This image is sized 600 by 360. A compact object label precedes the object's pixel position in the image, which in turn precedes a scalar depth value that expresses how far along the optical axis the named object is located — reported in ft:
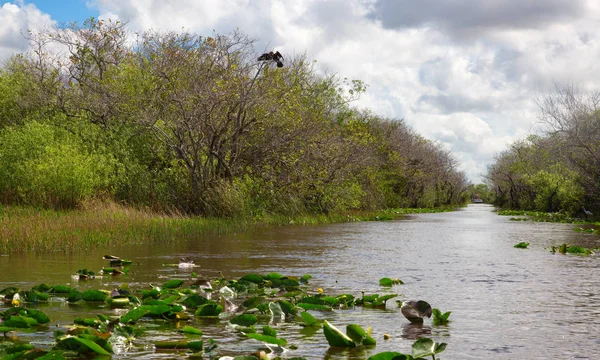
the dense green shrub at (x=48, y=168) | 82.64
